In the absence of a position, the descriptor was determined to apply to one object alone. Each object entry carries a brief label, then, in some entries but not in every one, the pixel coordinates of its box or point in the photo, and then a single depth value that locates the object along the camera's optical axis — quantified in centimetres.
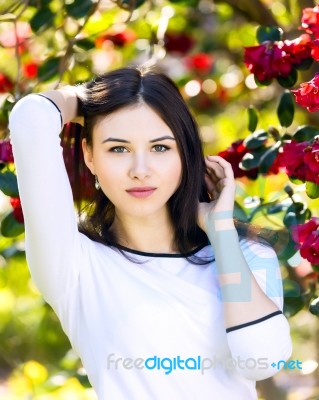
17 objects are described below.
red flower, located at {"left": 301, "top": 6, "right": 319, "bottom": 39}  317
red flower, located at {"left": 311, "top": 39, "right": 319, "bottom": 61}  306
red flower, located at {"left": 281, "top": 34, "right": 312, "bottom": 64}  344
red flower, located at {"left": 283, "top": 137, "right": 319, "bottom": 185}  305
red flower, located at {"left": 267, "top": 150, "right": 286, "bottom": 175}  349
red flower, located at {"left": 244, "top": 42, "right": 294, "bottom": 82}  347
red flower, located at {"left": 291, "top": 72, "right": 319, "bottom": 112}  296
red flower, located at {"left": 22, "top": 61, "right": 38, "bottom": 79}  497
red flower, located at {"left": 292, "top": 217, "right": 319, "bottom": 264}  307
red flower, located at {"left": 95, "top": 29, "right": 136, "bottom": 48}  497
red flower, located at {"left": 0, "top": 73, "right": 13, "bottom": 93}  494
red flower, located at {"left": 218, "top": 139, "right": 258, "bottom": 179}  370
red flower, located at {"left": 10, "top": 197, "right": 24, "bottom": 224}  361
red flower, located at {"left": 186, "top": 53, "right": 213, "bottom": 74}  648
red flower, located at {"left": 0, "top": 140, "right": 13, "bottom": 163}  356
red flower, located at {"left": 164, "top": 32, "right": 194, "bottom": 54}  597
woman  274
